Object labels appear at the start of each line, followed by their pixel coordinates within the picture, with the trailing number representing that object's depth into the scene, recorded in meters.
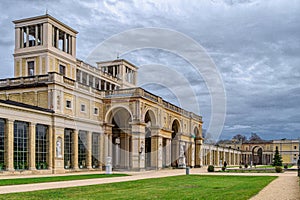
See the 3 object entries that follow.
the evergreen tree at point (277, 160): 82.11
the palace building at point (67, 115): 36.03
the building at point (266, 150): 134.38
